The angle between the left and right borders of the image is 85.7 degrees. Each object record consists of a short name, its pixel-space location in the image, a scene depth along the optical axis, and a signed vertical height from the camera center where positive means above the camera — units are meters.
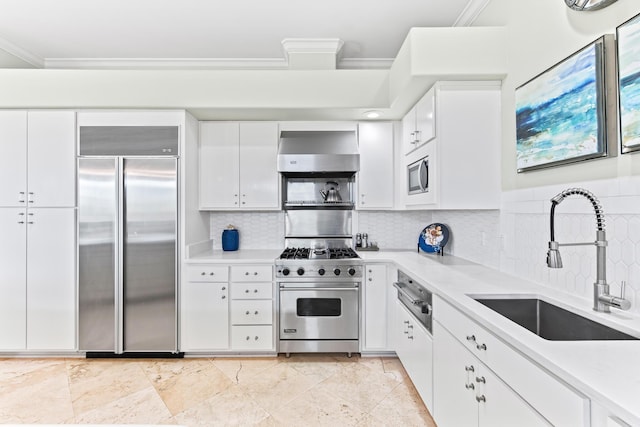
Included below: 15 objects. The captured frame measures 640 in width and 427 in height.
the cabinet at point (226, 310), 3.10 -0.84
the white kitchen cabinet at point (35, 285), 3.07 -0.60
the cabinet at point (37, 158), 3.05 +0.53
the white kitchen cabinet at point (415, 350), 2.10 -0.94
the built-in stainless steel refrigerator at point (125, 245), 3.05 -0.25
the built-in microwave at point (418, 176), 2.65 +0.33
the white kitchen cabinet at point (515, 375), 0.94 -0.54
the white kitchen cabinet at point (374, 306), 3.09 -0.81
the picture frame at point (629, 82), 1.36 +0.54
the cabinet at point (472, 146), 2.42 +0.49
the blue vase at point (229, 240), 3.63 -0.25
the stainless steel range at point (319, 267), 3.08 -0.46
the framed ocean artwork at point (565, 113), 1.55 +0.53
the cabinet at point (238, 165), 3.45 +0.52
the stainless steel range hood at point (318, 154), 3.25 +0.59
